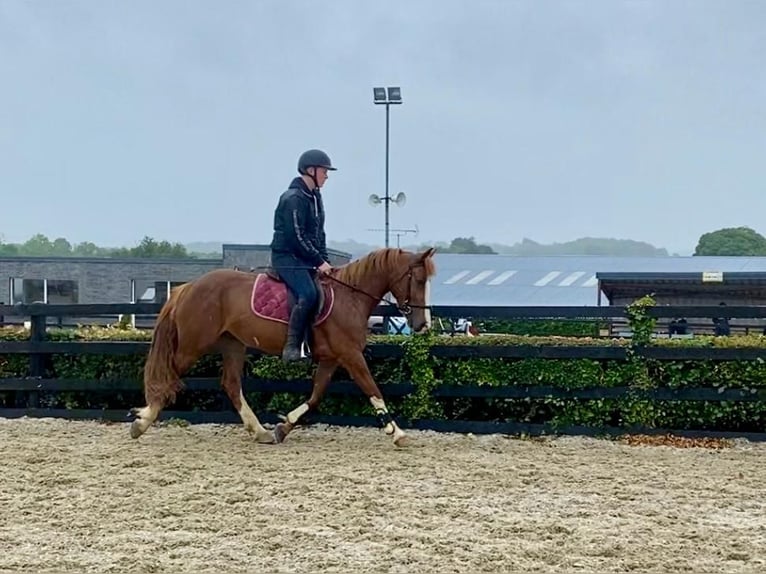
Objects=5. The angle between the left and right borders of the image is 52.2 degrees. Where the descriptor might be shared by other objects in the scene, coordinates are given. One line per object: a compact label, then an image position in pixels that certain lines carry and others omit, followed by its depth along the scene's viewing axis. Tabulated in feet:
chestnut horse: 19.97
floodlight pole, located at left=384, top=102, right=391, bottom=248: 75.71
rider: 19.52
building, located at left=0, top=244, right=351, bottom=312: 86.43
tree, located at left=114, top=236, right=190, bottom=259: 140.15
